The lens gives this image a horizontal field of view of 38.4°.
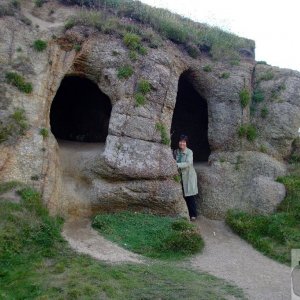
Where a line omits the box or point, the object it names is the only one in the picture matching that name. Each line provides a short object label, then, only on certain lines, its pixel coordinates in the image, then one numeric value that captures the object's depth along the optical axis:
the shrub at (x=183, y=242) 11.23
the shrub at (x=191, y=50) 16.39
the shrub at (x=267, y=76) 17.11
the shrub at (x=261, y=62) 18.14
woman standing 14.12
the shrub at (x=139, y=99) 13.87
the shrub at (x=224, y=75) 16.22
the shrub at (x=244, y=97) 15.86
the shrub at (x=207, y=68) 16.28
